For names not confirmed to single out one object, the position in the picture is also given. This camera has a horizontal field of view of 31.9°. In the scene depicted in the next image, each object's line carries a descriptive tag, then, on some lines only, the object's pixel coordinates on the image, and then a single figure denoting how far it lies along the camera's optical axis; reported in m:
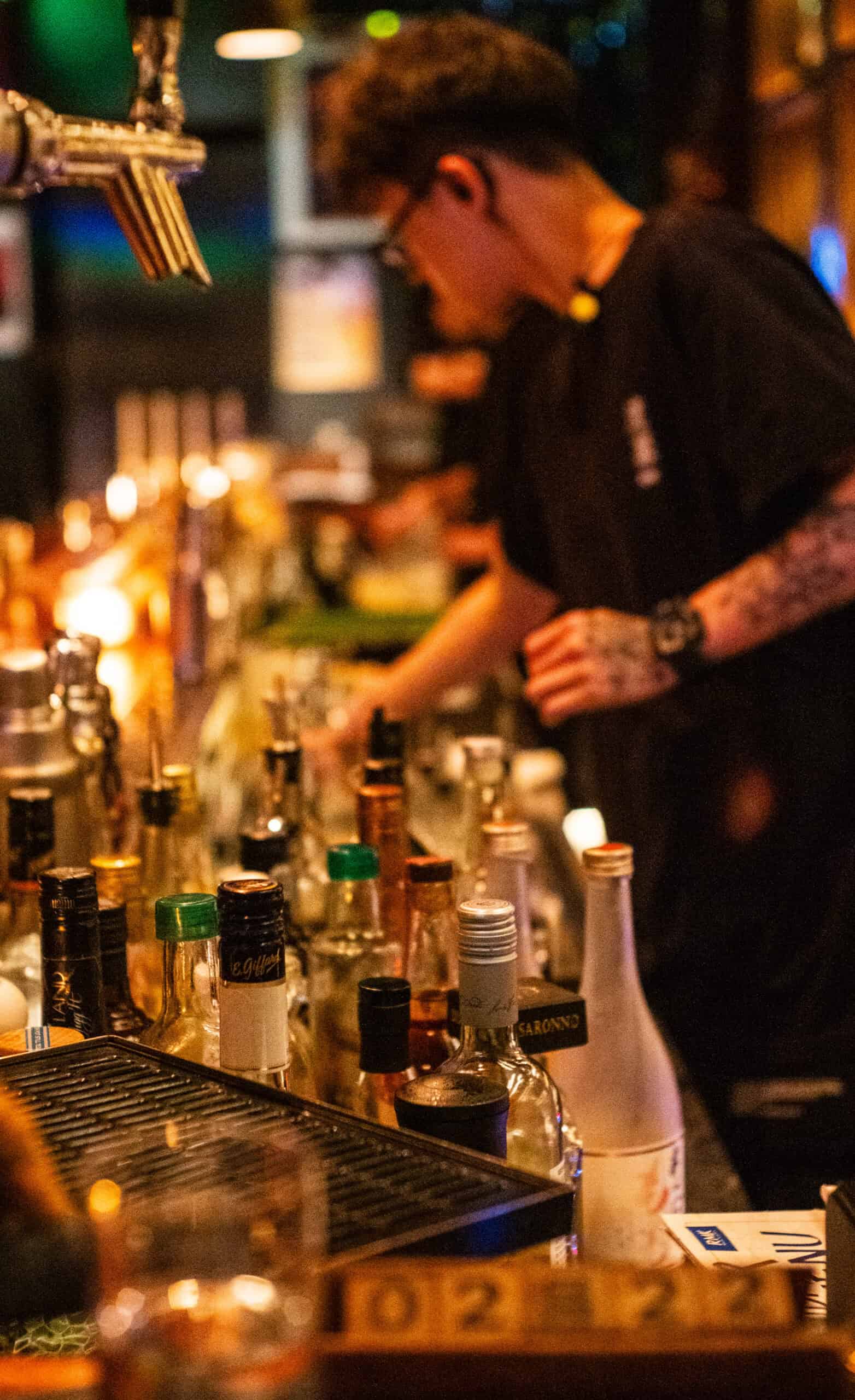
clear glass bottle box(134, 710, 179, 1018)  1.20
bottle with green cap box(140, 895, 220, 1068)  0.97
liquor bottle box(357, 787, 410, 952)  1.30
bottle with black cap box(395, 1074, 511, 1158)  0.75
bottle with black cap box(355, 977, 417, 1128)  0.87
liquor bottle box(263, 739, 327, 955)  1.49
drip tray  0.62
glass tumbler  0.45
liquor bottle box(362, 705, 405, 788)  1.56
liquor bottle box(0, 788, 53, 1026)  1.16
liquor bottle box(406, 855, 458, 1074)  1.07
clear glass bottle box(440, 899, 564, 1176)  0.86
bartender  1.80
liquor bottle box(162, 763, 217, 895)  1.35
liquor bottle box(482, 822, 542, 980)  1.22
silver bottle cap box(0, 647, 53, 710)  1.29
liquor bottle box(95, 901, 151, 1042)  1.04
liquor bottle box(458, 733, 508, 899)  1.54
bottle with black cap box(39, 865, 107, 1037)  0.95
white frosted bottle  1.06
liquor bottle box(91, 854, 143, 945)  1.15
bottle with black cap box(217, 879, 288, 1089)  0.86
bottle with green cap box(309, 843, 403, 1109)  1.11
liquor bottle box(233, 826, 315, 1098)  1.01
